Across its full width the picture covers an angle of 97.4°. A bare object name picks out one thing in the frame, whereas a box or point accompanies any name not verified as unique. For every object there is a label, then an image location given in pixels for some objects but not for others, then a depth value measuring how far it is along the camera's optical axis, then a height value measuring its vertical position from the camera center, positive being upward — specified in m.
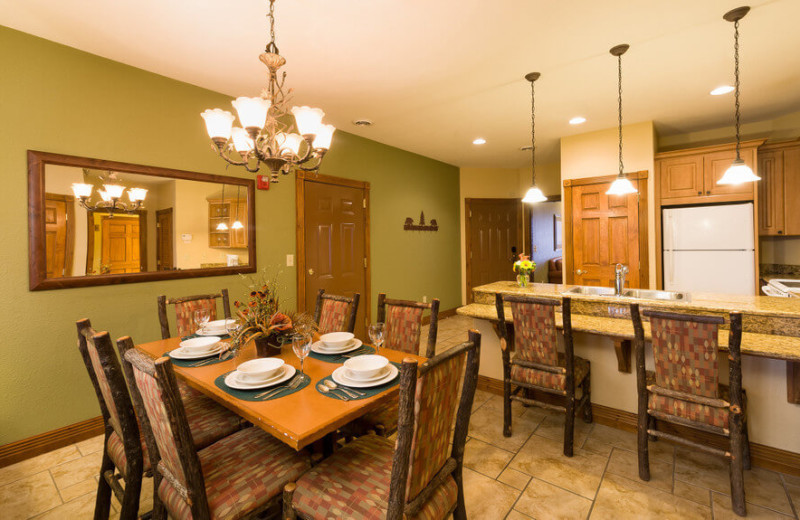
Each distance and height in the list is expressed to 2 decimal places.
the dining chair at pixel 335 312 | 2.45 -0.37
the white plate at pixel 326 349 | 1.92 -0.49
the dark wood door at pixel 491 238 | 6.37 +0.40
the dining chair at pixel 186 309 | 2.44 -0.34
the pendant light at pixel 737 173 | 2.41 +0.59
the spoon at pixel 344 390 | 1.40 -0.53
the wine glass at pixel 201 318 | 2.15 -0.36
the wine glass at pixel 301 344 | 1.55 -0.37
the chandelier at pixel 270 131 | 1.76 +0.72
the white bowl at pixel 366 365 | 1.49 -0.47
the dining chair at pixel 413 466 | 1.05 -0.74
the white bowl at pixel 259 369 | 1.49 -0.48
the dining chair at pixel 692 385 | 1.66 -0.64
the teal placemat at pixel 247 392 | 1.39 -0.53
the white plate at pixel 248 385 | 1.44 -0.51
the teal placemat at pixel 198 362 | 1.77 -0.51
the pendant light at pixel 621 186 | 2.83 +0.59
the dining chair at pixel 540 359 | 2.15 -0.65
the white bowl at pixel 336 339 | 1.95 -0.45
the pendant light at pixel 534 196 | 3.41 +0.62
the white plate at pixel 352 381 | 1.46 -0.51
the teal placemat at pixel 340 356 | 1.85 -0.51
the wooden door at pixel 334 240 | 3.89 +0.25
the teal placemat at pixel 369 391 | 1.39 -0.53
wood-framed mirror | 2.35 +0.31
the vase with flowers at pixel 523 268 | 3.04 -0.08
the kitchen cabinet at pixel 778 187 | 3.64 +0.74
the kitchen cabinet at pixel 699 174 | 3.68 +0.93
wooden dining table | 1.14 -0.54
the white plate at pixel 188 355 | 1.84 -0.48
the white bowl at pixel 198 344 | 1.88 -0.45
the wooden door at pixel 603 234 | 4.11 +0.30
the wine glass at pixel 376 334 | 1.79 -0.37
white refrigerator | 3.58 +0.09
